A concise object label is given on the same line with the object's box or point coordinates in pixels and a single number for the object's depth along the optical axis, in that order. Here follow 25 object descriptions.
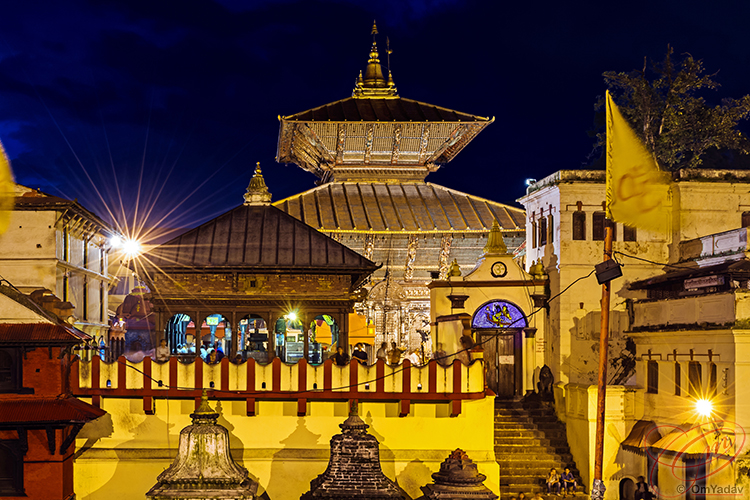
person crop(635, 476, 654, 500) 29.67
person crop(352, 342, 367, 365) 33.28
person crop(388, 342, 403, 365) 30.30
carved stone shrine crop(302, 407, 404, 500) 25.94
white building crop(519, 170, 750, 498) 28.02
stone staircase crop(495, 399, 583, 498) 30.34
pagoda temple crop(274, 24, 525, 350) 44.22
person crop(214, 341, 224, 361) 32.19
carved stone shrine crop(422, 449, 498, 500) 26.19
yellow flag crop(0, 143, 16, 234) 29.64
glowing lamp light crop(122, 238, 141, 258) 51.54
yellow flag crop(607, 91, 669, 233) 25.86
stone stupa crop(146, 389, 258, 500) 24.14
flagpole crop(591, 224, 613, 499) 25.24
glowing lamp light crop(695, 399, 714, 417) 28.09
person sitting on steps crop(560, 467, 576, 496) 30.05
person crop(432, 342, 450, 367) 30.17
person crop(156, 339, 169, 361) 30.61
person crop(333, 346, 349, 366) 30.08
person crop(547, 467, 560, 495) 29.86
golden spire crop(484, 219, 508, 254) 36.03
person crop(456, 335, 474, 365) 29.92
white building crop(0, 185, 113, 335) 37.56
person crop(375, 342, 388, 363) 32.78
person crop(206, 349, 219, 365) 29.86
